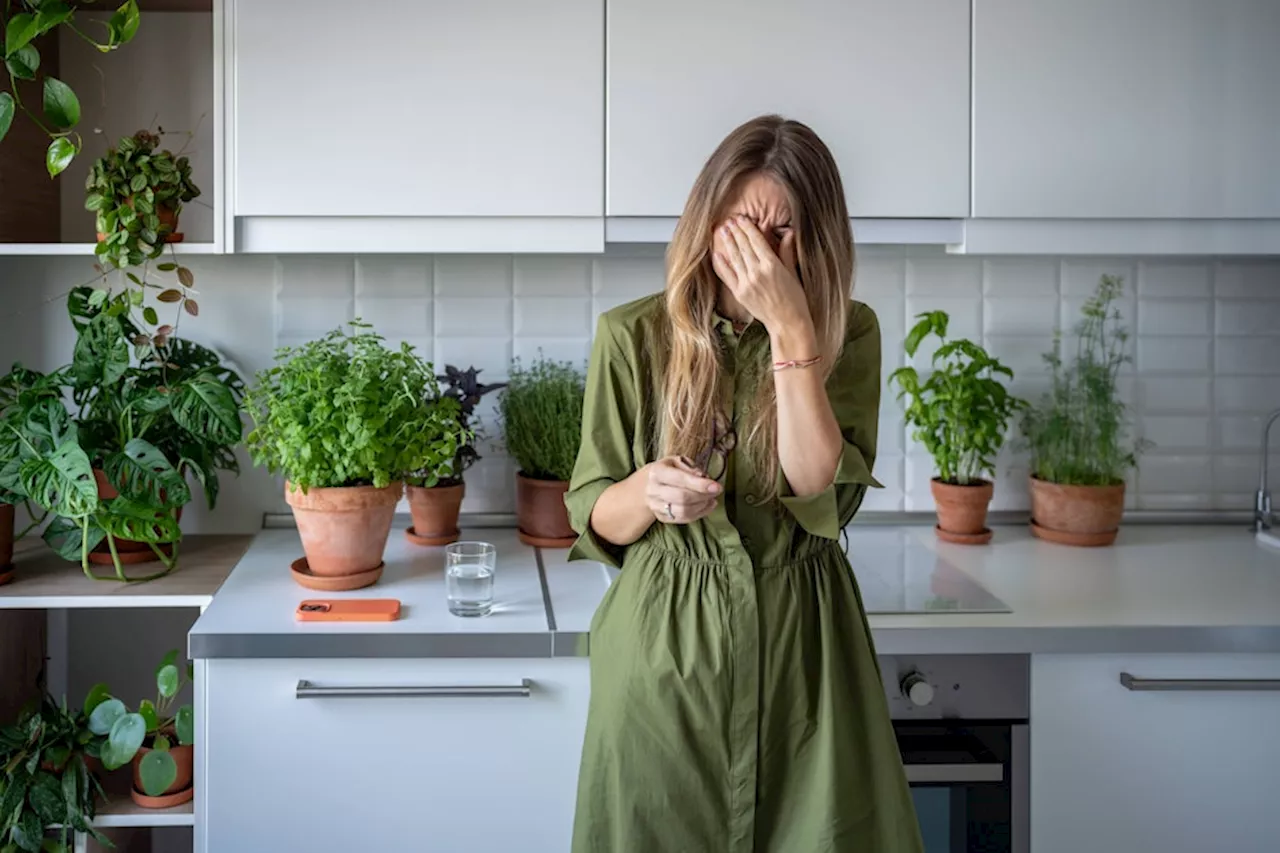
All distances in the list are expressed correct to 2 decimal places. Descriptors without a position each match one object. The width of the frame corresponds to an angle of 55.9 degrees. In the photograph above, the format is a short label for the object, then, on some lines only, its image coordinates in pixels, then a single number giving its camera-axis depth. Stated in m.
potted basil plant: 2.27
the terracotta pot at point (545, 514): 2.21
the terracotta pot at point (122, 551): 2.11
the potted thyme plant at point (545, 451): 2.21
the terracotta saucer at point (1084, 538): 2.26
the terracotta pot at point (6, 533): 2.00
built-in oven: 1.77
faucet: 2.39
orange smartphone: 1.76
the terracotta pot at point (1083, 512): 2.24
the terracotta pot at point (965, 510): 2.27
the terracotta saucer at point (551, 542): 2.23
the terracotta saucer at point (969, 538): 2.28
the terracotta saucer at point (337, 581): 1.90
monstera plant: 1.90
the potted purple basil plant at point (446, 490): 2.21
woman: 1.44
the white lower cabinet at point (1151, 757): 1.78
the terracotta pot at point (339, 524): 1.89
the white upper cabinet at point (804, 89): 1.99
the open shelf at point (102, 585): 1.92
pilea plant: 1.89
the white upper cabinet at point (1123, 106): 2.02
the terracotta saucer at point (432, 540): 2.24
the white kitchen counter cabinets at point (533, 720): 1.74
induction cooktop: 1.82
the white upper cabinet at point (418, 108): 1.97
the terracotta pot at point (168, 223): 2.02
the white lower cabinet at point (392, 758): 1.74
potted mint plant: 1.87
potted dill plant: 2.26
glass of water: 1.78
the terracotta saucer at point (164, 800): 1.91
